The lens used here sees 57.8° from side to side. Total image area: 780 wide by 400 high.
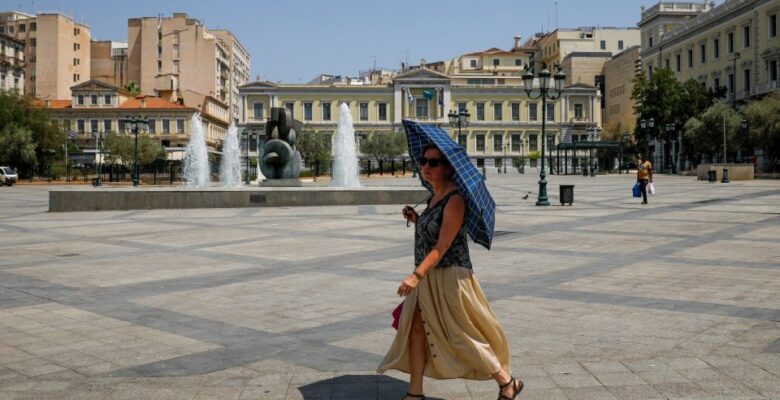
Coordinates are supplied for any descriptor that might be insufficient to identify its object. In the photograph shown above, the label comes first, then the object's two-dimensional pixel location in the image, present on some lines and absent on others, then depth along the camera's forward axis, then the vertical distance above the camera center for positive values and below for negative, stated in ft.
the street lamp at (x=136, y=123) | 118.24 +11.15
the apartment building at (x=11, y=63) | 209.46 +38.57
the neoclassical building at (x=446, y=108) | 269.64 +30.62
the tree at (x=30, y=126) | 162.20 +15.42
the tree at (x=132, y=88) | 275.80 +39.44
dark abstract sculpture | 75.92 +4.31
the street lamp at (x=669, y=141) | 152.05 +11.51
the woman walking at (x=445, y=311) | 11.62 -2.08
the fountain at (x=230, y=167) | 120.58 +4.07
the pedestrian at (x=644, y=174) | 65.72 +1.04
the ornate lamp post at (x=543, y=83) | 65.57 +9.61
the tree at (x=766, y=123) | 135.44 +11.88
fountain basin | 64.90 -0.87
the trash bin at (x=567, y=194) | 65.10 -0.78
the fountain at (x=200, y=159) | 116.12 +5.01
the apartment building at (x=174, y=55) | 275.80 +52.88
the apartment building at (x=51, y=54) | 272.92 +52.79
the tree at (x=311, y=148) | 194.59 +10.96
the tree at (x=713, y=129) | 149.07 +12.22
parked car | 142.92 +2.62
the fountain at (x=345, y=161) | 109.53 +4.18
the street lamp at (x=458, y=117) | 121.74 +12.35
